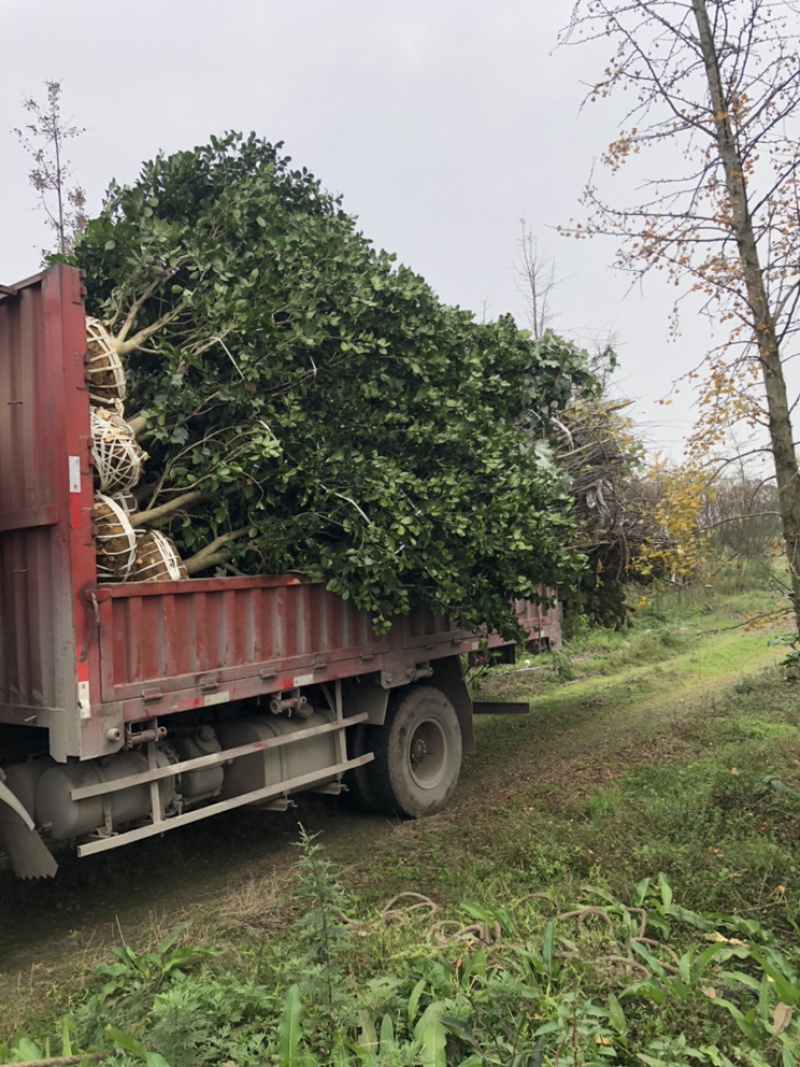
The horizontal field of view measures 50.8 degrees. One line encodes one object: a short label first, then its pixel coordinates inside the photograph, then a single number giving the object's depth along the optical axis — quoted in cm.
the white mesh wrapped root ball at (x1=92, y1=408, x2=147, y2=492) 495
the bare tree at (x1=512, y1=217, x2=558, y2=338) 1753
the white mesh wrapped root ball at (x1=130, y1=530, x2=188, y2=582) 518
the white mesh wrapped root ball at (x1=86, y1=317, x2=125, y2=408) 518
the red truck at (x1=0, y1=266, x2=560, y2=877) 445
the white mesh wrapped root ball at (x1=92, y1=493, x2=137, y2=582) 482
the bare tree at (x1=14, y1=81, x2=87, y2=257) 1378
